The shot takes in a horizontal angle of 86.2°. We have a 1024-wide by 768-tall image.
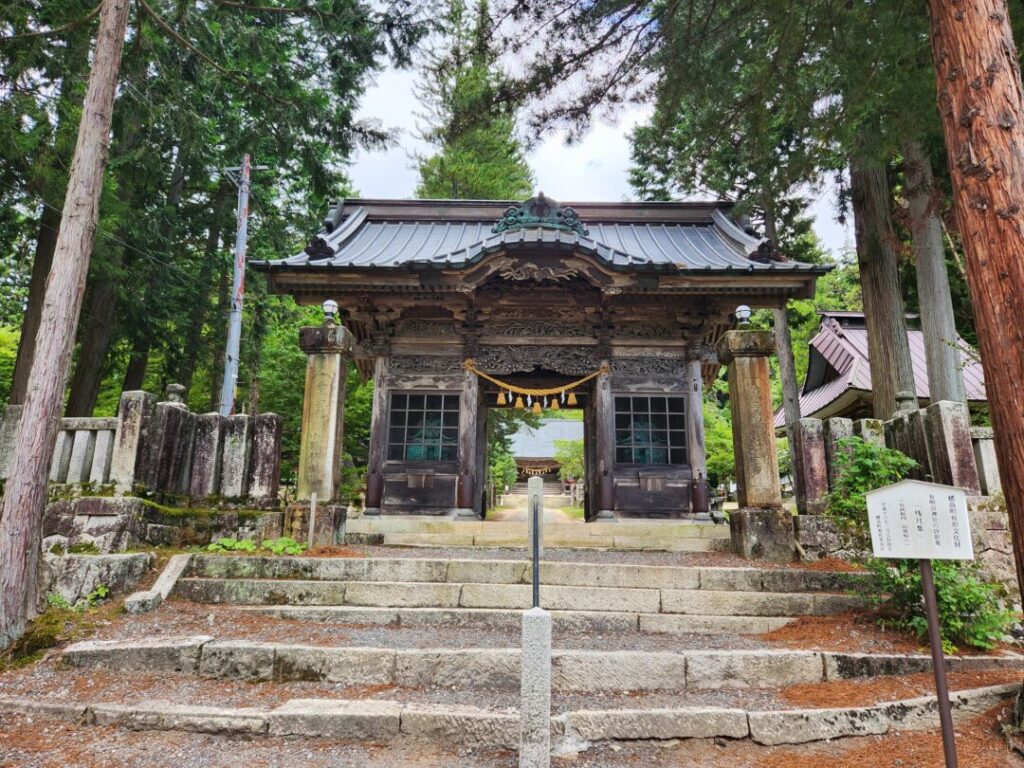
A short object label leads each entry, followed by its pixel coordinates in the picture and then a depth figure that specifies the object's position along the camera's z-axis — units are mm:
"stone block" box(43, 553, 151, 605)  4914
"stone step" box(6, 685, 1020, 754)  3076
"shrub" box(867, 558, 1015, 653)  4125
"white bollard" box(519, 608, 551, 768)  2754
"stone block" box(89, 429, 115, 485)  5988
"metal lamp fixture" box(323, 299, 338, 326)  7488
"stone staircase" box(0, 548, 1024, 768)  3166
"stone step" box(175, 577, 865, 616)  4840
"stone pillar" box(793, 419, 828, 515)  6312
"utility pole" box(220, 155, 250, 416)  10940
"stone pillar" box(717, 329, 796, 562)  6191
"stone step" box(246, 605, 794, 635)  4578
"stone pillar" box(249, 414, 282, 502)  6734
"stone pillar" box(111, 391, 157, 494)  5949
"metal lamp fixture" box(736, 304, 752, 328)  7172
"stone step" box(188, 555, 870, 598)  5156
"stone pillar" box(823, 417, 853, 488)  6285
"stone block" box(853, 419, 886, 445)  5996
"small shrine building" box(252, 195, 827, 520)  8375
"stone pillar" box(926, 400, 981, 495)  5281
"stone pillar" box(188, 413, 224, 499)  6652
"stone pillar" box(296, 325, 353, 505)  6805
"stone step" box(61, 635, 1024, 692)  3719
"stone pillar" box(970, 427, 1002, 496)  5309
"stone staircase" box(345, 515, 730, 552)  7332
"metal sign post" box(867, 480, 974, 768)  2924
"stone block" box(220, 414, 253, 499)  6680
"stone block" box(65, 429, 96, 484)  6030
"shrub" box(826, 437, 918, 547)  4746
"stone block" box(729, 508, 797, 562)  6121
